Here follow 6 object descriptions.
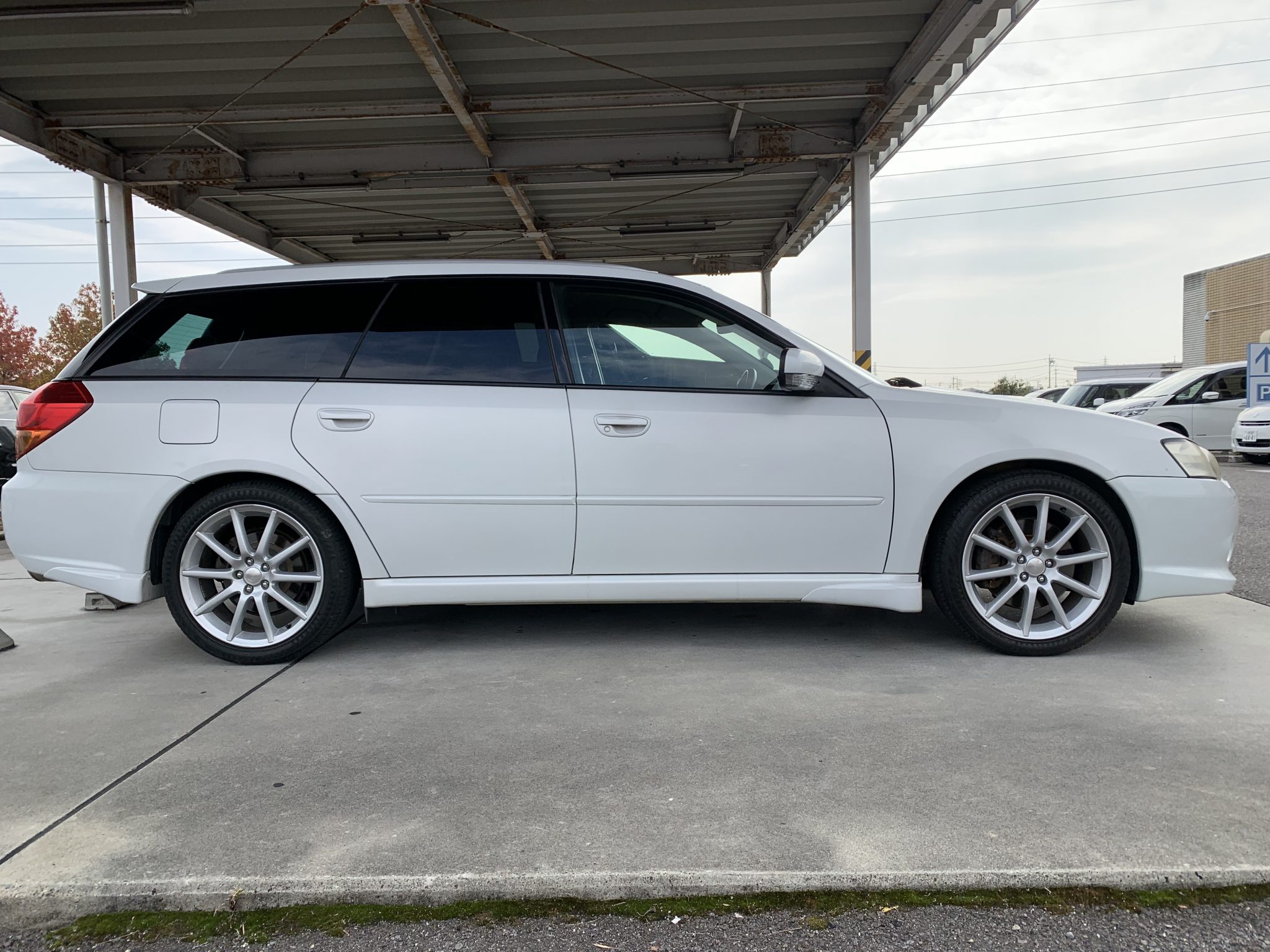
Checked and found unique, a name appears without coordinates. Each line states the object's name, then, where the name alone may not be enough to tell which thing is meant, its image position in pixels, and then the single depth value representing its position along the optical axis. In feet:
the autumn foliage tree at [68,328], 145.18
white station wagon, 11.75
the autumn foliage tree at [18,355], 143.13
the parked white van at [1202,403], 49.52
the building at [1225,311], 101.65
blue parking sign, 45.55
